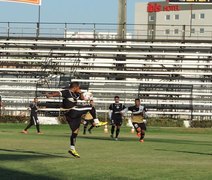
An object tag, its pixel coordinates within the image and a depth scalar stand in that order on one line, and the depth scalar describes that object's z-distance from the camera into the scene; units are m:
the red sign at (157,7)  153.00
